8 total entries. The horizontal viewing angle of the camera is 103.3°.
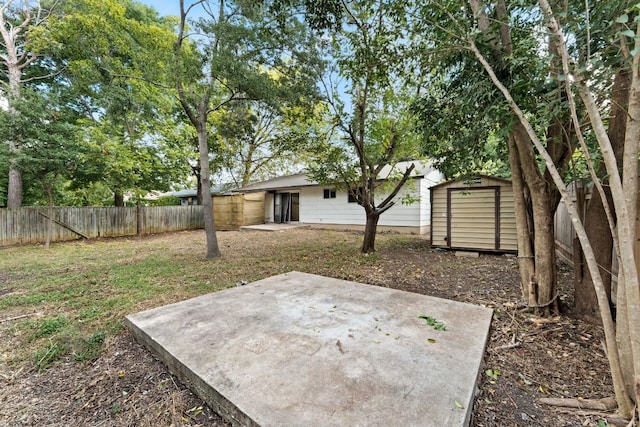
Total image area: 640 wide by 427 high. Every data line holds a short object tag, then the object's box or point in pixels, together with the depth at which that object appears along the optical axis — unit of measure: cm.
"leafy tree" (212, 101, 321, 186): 637
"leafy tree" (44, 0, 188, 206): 533
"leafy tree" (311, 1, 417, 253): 357
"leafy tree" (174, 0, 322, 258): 471
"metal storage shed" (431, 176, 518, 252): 590
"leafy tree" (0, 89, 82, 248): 661
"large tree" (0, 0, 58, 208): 876
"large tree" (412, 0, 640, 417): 133
